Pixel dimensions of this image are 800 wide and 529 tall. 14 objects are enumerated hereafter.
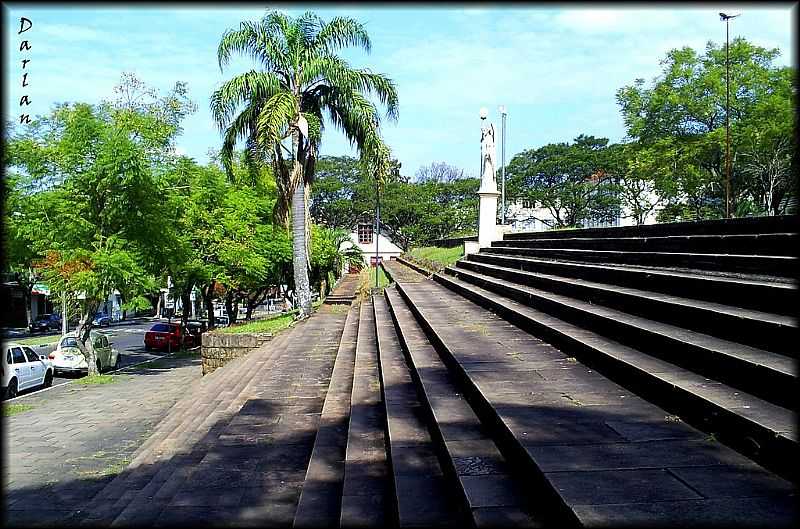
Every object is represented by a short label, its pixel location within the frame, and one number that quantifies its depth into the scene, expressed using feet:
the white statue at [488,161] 60.18
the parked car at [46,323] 133.59
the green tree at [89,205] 55.98
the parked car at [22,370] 50.08
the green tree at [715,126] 79.71
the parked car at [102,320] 158.40
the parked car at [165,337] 93.35
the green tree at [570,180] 136.87
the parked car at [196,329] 105.09
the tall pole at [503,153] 97.71
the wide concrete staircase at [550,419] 9.27
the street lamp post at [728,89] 69.62
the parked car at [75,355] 66.08
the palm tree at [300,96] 49.98
